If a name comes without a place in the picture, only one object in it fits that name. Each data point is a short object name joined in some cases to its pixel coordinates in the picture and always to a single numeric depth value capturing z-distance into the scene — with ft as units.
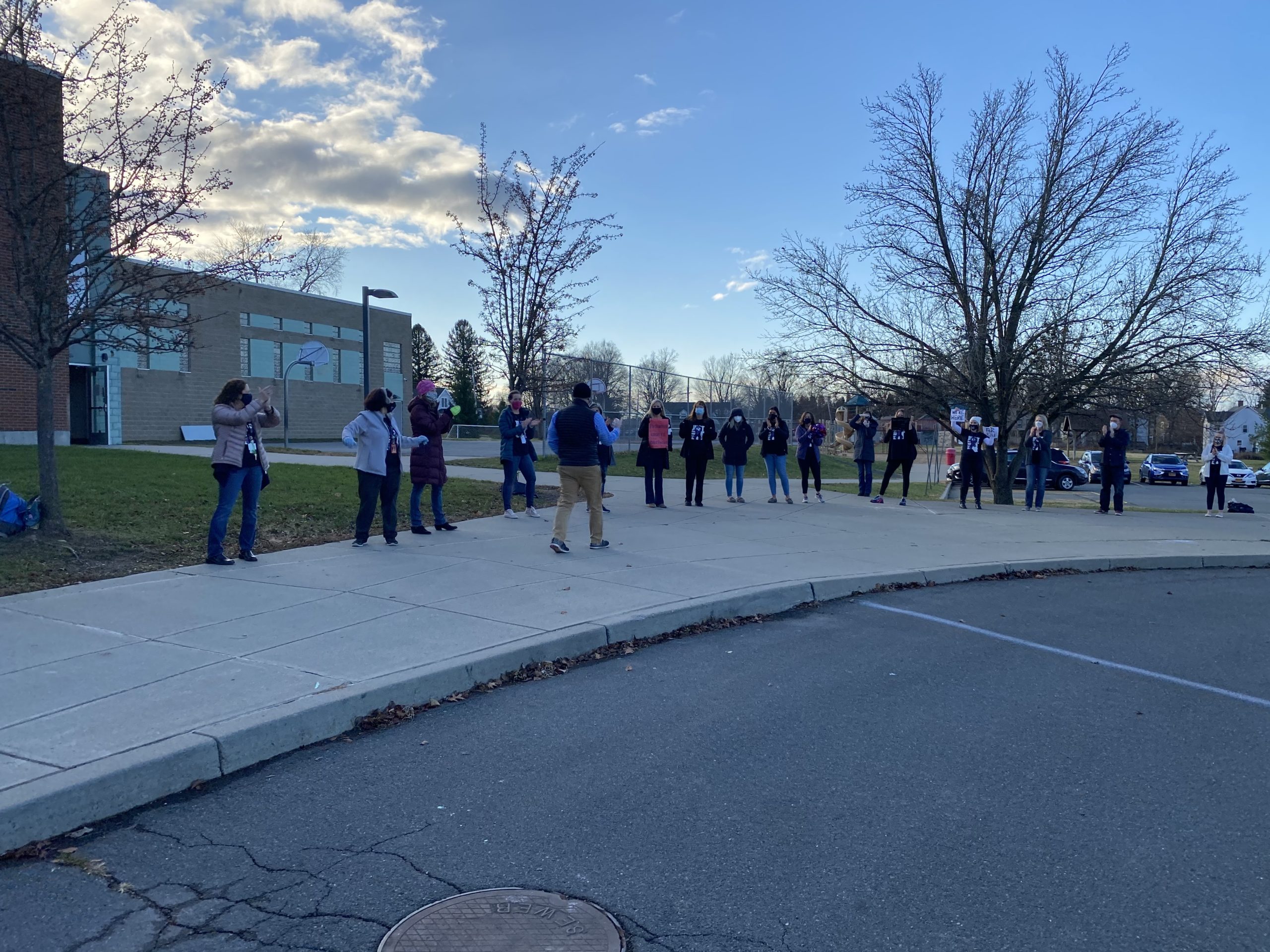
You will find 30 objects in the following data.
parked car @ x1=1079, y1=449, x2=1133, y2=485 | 141.28
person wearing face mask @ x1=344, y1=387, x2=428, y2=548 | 32.32
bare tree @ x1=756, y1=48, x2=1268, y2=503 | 64.08
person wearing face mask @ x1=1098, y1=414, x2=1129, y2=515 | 57.67
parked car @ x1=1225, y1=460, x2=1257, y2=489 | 141.08
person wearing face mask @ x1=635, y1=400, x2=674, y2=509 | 48.70
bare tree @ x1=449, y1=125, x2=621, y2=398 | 53.42
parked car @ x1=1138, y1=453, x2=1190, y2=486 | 141.69
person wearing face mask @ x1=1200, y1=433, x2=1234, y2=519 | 58.08
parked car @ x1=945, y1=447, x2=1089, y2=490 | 122.01
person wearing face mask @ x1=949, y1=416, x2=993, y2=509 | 55.77
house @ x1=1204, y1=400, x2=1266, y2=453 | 276.82
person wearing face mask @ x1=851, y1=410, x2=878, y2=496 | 58.29
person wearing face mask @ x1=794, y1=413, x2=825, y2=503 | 54.60
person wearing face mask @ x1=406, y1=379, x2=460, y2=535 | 36.70
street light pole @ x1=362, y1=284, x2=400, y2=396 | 64.28
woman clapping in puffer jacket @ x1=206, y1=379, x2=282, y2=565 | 28.32
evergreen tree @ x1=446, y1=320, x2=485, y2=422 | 240.94
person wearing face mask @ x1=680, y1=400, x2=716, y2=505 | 50.11
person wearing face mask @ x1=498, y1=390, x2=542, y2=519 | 41.68
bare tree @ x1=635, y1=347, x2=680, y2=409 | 92.27
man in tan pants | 33.53
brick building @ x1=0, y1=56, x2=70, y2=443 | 28.07
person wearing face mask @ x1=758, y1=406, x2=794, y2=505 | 52.01
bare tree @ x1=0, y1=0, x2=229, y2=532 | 28.17
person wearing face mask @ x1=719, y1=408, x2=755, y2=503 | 51.78
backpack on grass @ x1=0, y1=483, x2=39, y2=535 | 29.32
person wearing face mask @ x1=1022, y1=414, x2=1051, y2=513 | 60.23
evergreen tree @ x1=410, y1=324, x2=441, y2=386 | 273.54
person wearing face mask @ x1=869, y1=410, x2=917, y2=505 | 55.88
